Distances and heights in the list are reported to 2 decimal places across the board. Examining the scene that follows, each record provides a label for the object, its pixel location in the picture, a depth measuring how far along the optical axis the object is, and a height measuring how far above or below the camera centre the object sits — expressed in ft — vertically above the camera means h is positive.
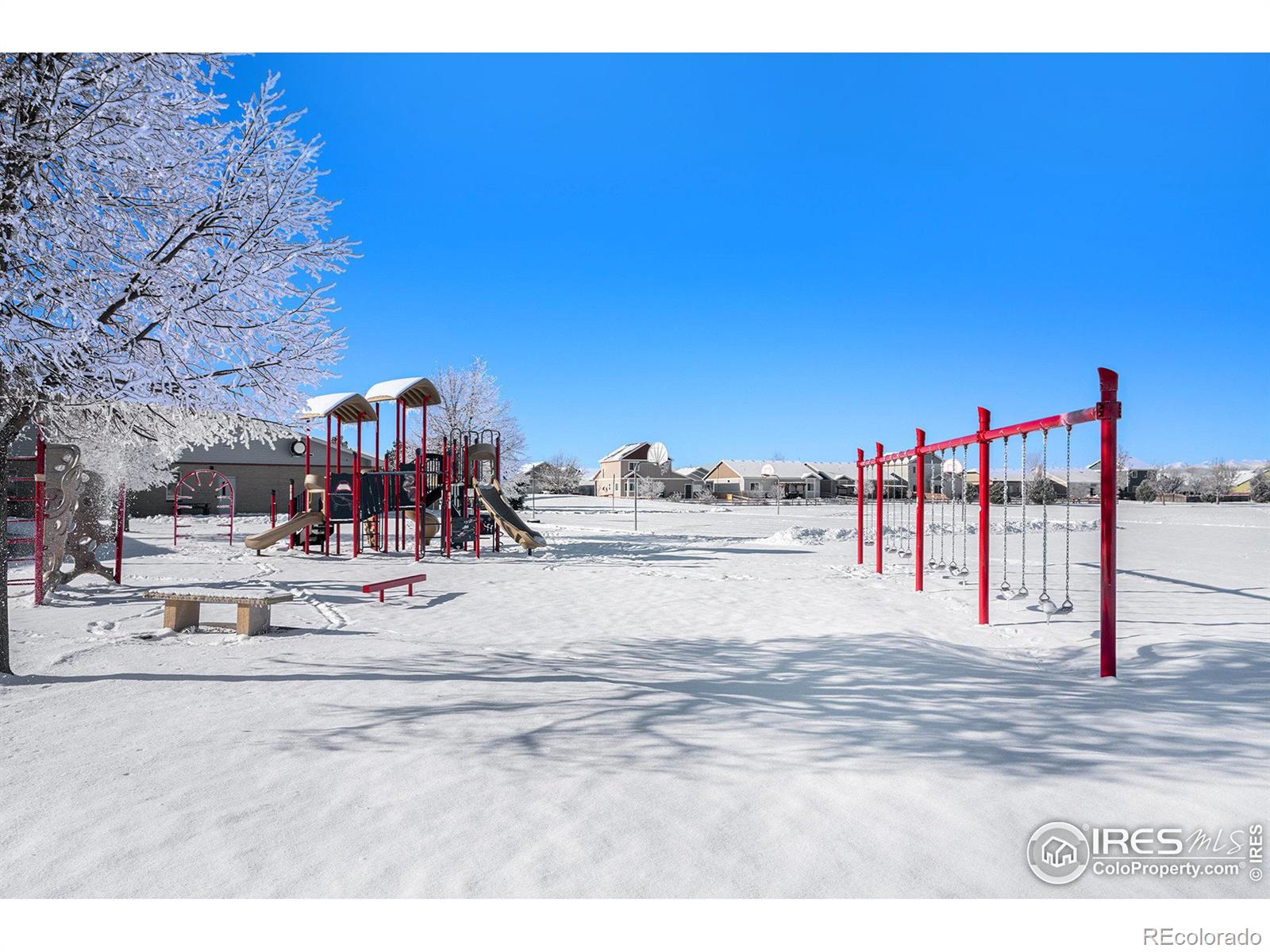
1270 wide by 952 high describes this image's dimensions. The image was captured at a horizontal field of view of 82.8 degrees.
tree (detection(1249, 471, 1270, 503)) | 249.96 +2.76
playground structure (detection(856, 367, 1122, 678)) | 19.47 +0.57
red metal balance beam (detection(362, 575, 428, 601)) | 29.99 -4.25
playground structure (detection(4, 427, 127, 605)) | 31.96 -1.88
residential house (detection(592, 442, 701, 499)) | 303.48 +7.76
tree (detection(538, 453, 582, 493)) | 310.86 +5.45
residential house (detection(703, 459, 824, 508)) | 277.03 +4.93
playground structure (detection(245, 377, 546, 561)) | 55.31 -0.73
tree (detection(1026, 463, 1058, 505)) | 233.14 +1.94
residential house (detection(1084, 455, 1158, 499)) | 300.07 +8.69
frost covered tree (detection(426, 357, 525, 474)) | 130.72 +14.81
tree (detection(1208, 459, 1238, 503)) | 280.51 +7.23
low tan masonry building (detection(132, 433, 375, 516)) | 117.91 +2.75
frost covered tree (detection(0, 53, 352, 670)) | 17.30 +6.33
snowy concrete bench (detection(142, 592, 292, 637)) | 25.09 -4.43
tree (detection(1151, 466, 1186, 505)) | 295.48 +6.38
